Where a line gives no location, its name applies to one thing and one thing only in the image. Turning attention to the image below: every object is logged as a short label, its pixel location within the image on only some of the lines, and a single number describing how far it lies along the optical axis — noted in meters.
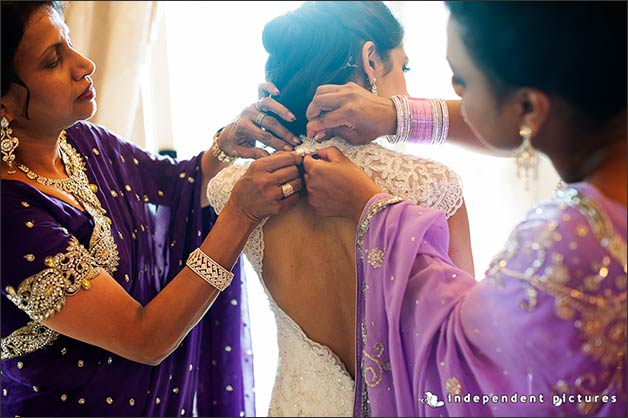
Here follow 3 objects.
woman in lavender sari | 0.77
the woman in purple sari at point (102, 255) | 1.21
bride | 1.15
